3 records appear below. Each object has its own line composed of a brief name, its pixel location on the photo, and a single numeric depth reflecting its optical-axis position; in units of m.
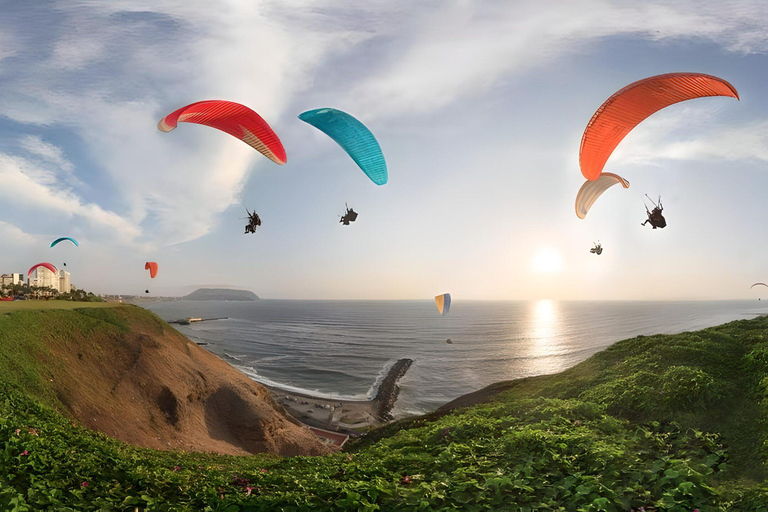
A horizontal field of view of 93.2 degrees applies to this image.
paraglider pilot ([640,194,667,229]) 12.56
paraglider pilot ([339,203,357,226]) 14.16
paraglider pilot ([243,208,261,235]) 14.47
